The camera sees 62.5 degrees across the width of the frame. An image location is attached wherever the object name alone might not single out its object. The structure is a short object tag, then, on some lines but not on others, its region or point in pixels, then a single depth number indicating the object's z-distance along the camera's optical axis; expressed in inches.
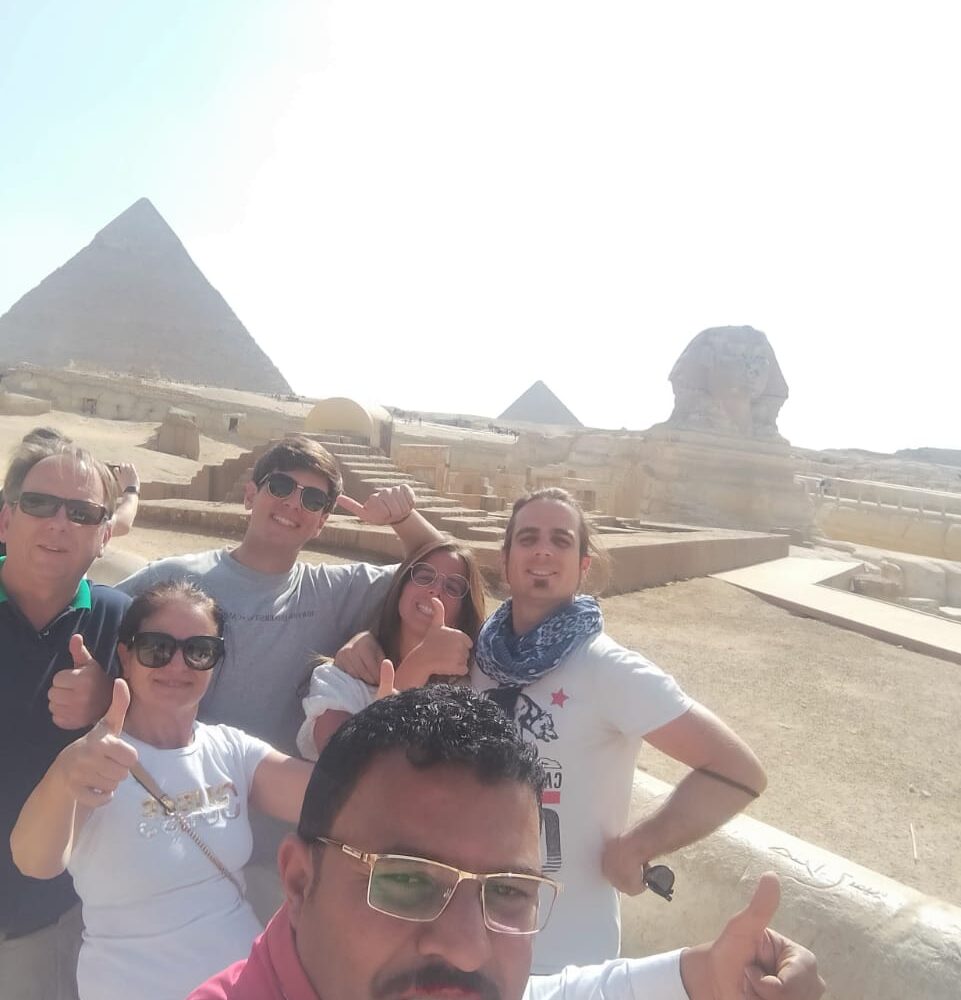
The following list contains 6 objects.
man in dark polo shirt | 63.7
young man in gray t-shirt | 79.8
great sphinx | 779.4
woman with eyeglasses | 67.0
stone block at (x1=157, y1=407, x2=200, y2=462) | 742.5
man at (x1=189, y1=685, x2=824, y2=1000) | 33.2
